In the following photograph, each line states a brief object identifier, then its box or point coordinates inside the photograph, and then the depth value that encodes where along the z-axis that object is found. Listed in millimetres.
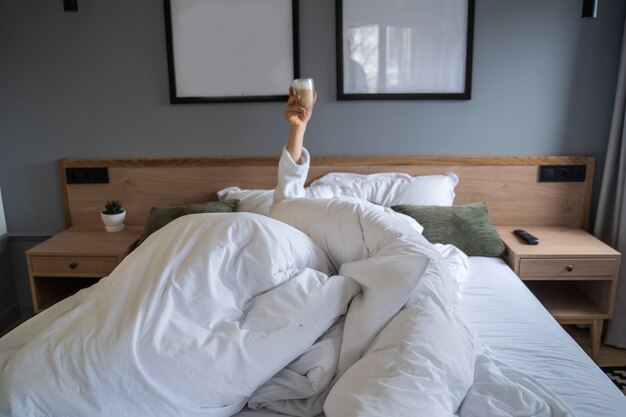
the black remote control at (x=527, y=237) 2266
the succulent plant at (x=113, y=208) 2574
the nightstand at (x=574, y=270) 2156
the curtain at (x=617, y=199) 2334
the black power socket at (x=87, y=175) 2660
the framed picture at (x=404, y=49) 2412
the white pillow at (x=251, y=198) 2336
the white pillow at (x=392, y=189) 2369
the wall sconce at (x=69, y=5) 2227
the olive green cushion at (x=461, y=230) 2160
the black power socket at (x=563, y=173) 2492
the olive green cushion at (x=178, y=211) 2342
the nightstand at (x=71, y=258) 2332
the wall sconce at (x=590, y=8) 2025
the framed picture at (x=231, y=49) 2467
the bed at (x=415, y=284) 1042
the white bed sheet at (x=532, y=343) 1204
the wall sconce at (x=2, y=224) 2731
